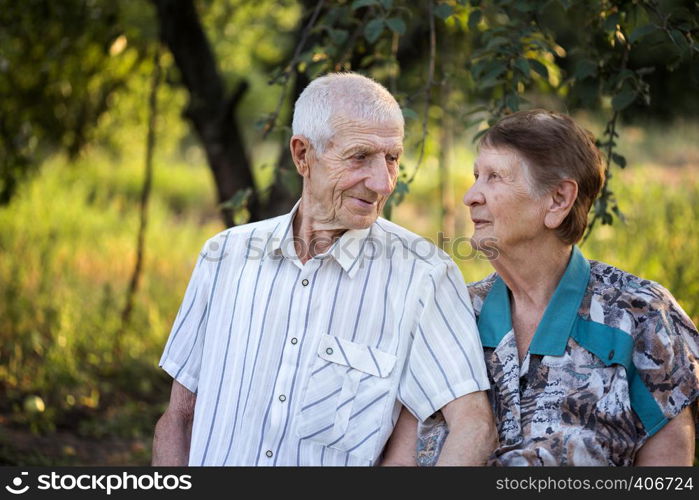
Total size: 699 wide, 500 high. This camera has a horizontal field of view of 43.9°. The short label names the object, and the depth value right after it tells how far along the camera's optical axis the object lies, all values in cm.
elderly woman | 216
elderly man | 229
